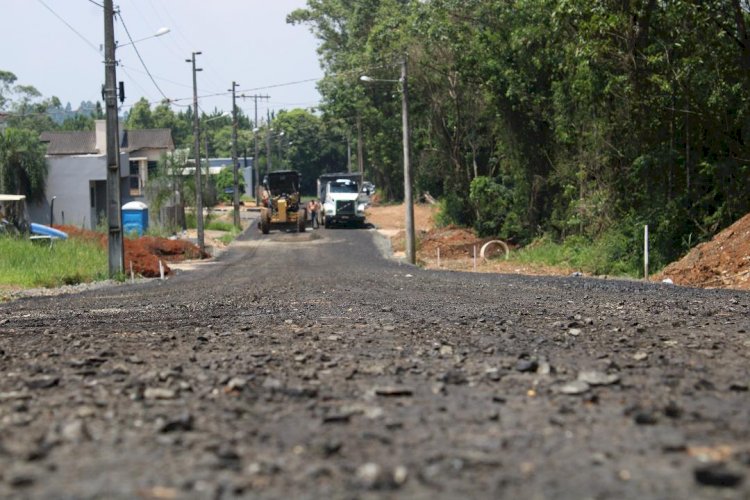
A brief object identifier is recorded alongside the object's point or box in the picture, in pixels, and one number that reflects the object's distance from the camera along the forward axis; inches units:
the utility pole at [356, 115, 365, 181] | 3749.0
